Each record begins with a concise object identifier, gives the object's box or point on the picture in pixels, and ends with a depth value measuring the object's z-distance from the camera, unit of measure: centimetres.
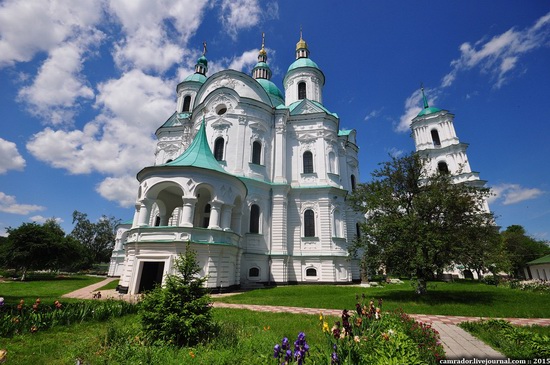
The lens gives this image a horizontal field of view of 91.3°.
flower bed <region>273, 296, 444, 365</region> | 395
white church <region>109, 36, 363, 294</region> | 1653
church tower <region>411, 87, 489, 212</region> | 3812
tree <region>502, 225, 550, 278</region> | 4147
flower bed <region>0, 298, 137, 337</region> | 722
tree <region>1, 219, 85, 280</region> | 2852
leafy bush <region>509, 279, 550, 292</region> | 1890
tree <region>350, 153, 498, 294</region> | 1309
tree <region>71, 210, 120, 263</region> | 5766
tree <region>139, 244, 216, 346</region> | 617
